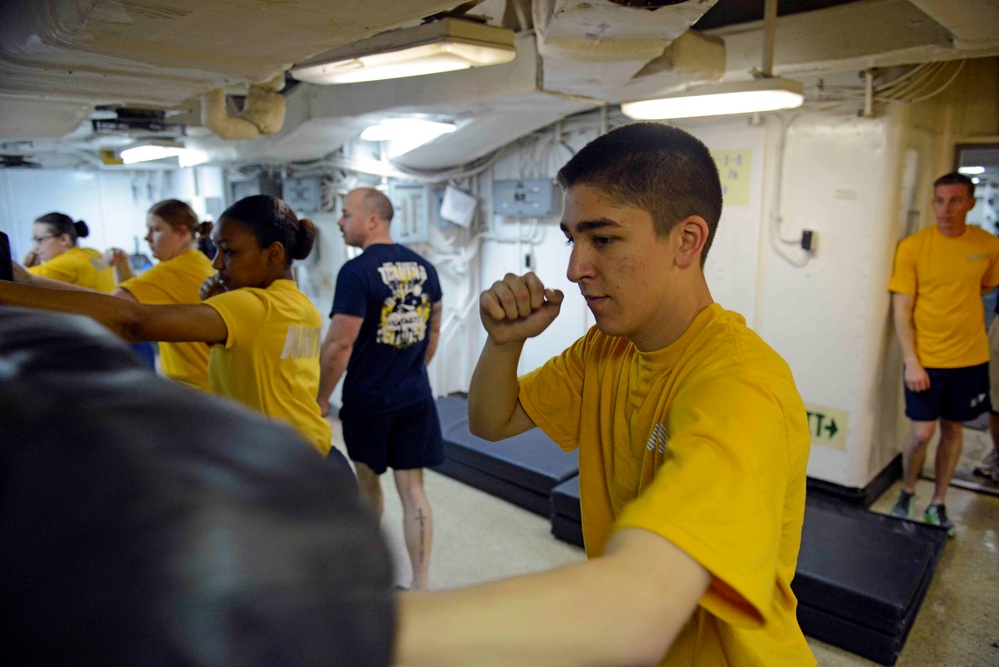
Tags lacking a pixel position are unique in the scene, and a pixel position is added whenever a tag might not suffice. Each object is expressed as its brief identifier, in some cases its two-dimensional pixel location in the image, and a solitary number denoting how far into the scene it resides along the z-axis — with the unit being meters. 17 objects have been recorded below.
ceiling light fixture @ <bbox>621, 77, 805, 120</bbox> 2.68
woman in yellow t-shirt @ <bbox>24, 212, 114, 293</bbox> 4.21
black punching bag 0.32
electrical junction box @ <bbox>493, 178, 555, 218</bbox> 4.82
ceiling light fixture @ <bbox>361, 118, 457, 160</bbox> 4.38
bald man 3.10
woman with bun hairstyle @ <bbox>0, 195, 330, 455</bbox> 1.98
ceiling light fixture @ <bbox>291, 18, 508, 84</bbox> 2.26
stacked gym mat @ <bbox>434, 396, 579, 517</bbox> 3.87
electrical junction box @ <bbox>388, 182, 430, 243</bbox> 5.34
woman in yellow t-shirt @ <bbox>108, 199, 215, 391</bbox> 2.75
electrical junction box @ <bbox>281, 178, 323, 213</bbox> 5.56
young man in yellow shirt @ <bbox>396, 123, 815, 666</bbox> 0.59
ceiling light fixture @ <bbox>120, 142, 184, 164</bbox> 5.15
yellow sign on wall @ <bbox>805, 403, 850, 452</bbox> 3.87
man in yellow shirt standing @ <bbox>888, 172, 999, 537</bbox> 3.62
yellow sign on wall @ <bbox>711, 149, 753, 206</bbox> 3.98
